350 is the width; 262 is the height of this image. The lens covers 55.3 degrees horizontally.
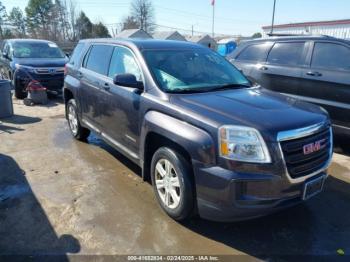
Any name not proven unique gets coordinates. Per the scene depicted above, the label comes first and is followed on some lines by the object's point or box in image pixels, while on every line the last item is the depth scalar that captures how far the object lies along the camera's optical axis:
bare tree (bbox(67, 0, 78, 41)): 60.16
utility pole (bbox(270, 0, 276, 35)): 32.88
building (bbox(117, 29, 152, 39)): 44.06
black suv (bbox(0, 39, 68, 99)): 10.25
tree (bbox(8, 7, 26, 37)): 72.25
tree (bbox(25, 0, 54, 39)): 70.56
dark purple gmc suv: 2.90
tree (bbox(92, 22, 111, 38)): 62.58
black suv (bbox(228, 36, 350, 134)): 5.46
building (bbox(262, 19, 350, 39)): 28.55
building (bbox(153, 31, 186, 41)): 51.97
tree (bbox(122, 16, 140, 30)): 75.17
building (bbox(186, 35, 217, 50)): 53.22
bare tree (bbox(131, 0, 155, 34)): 76.56
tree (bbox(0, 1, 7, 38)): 66.25
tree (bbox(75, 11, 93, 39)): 62.61
